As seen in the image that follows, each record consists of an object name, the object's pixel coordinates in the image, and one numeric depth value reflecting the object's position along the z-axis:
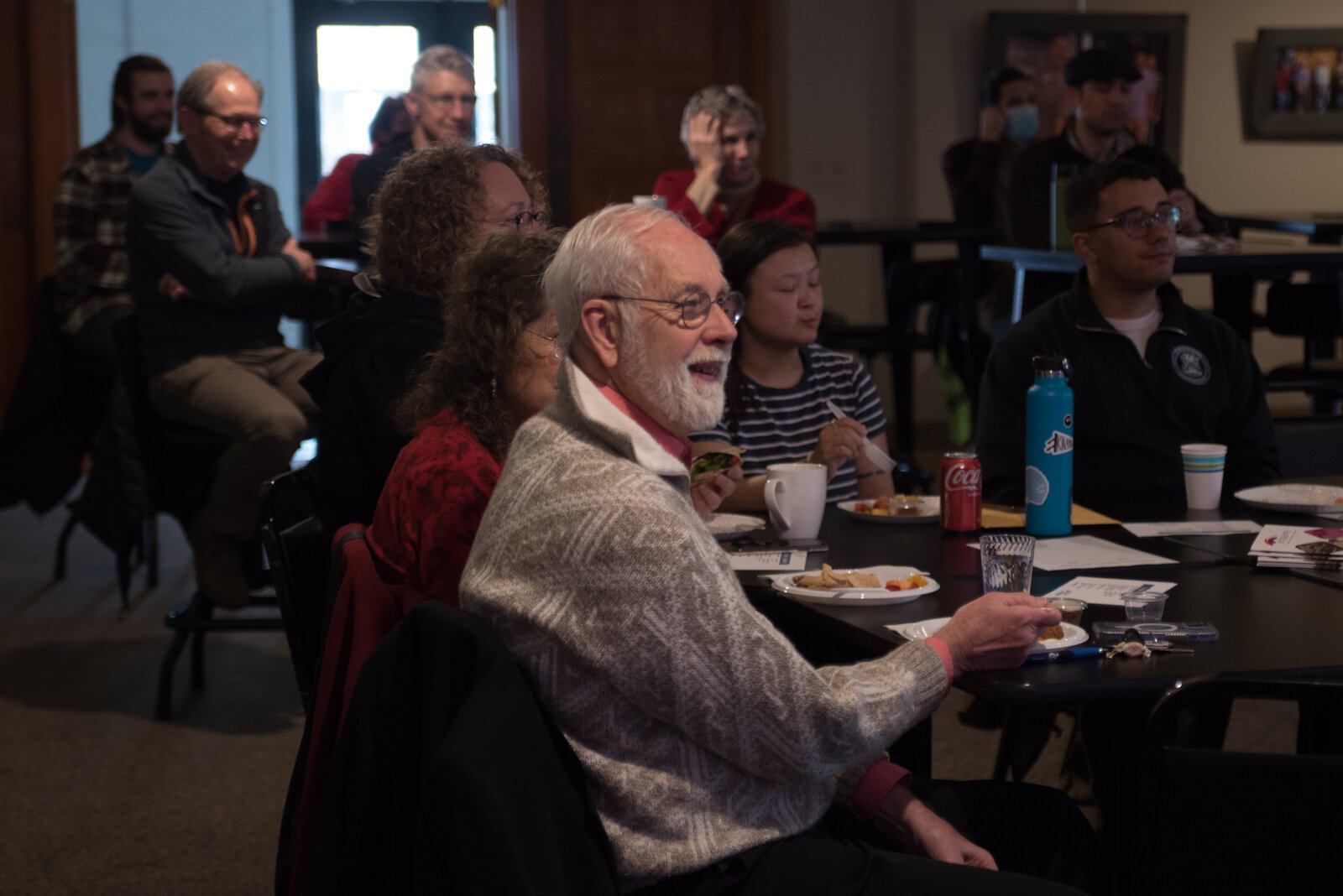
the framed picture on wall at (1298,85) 7.77
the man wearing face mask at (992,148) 6.45
